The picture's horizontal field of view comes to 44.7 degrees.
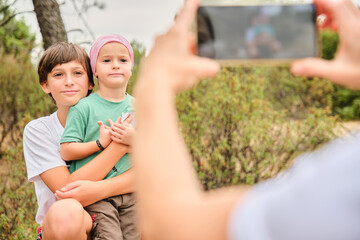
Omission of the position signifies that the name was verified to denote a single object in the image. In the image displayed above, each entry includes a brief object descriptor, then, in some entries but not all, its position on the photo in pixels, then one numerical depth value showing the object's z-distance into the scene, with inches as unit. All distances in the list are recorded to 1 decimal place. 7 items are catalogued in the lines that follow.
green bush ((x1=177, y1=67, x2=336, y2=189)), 187.0
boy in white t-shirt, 83.7
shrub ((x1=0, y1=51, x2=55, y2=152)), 223.9
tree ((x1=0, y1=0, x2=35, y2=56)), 206.2
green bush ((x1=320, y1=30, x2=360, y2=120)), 437.7
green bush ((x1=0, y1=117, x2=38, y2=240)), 140.1
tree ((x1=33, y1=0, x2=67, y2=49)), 148.1
